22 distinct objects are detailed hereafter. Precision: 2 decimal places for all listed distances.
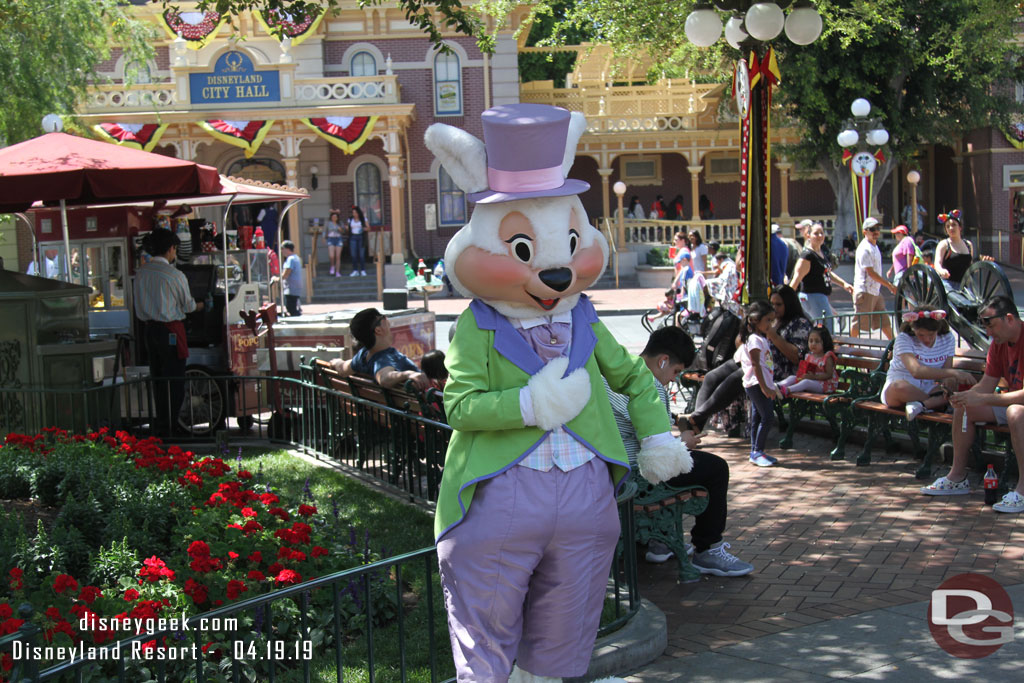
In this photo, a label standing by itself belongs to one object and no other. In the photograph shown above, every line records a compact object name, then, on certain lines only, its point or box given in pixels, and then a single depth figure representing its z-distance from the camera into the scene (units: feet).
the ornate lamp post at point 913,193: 87.92
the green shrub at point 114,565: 14.94
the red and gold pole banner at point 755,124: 28.72
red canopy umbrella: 26.61
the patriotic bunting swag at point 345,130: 86.33
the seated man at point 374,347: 25.67
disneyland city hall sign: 88.74
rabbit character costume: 11.18
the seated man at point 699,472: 16.93
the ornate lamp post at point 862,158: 57.88
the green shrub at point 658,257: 91.66
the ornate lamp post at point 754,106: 28.76
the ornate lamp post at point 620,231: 92.83
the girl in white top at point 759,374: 25.43
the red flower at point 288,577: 13.99
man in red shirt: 20.49
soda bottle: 21.08
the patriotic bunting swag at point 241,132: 86.02
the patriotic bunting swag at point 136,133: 84.12
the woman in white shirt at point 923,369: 23.67
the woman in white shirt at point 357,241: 90.68
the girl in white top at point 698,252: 55.46
